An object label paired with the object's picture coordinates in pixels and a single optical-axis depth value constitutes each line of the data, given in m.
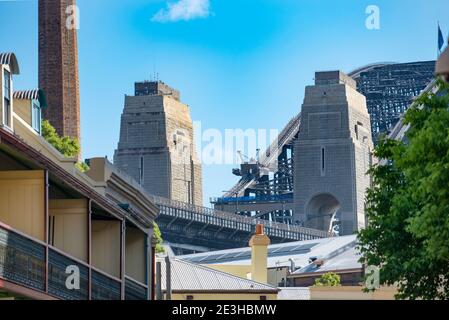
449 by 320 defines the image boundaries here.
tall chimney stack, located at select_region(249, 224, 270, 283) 136.50
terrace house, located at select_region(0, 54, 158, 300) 46.62
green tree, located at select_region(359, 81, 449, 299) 59.53
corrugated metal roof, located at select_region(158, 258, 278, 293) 106.79
